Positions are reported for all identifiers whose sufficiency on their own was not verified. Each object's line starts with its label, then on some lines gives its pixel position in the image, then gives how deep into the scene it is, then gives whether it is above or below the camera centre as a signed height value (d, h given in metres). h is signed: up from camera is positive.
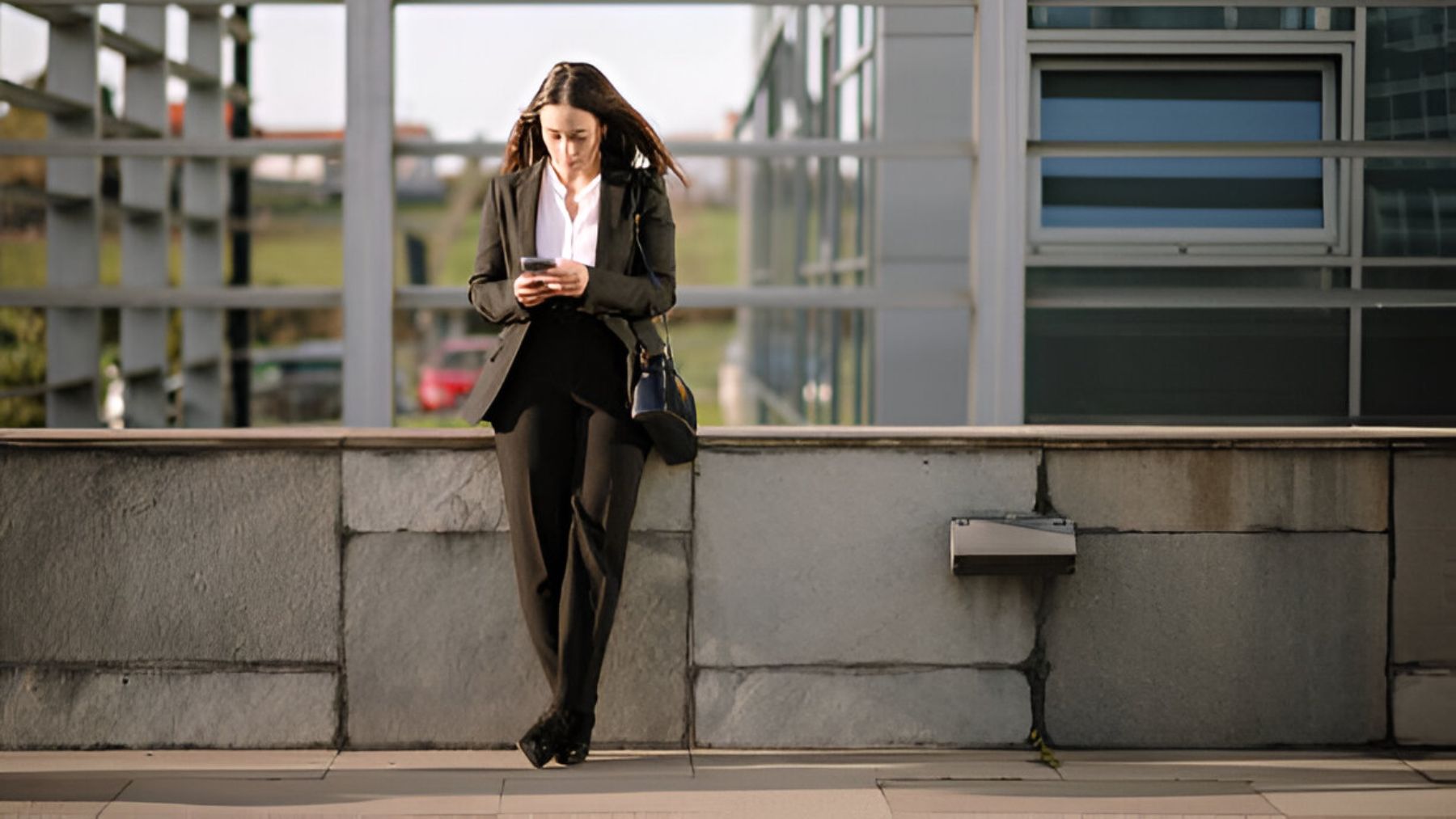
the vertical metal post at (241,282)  16.27 +0.94
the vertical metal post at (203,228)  13.02 +1.12
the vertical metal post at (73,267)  9.73 +0.61
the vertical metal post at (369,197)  6.16 +0.62
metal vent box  5.75 -0.48
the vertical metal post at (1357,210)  6.36 +0.62
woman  5.49 +0.00
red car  32.50 +0.23
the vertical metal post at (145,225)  11.62 +1.01
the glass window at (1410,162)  6.37 +0.78
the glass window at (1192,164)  6.41 +0.77
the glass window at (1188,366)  6.34 +0.08
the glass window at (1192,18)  6.32 +1.26
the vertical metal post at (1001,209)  6.27 +0.60
